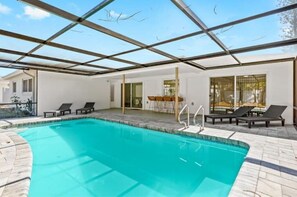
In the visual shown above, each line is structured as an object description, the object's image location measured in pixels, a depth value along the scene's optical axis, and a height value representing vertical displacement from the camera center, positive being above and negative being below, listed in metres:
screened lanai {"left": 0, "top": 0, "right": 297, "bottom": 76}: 3.15 +1.52
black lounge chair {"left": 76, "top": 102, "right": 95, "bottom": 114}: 11.36 -0.59
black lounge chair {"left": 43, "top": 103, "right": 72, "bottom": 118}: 9.94 -0.60
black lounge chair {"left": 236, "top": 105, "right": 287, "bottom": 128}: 6.49 -0.67
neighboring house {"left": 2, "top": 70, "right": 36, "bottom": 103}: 10.63 +0.88
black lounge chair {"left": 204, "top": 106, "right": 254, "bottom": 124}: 7.40 -0.66
